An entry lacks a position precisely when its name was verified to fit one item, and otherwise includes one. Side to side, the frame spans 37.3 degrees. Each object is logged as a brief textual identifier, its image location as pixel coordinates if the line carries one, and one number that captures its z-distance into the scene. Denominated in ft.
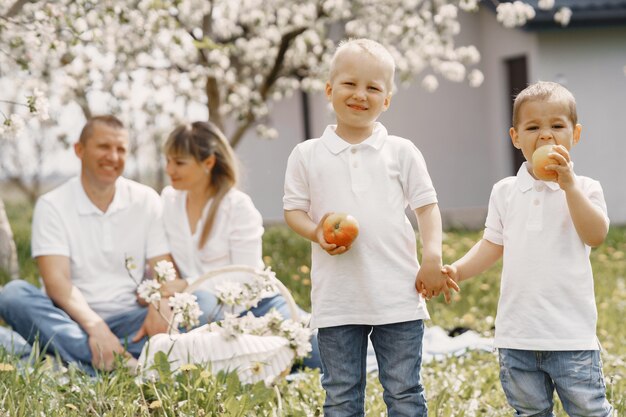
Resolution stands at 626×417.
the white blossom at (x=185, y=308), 12.86
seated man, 14.93
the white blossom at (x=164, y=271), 13.15
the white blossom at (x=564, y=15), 29.39
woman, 15.97
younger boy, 9.59
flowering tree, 27.73
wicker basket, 12.74
